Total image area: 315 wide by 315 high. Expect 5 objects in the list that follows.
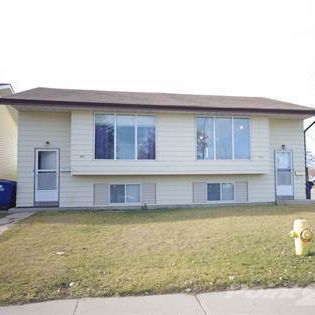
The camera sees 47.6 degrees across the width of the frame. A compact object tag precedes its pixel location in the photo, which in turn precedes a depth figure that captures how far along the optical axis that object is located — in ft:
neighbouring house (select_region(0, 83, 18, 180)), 61.82
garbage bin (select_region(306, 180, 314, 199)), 57.50
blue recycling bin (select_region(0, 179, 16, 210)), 48.21
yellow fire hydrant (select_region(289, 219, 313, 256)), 21.09
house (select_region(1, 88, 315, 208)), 48.19
